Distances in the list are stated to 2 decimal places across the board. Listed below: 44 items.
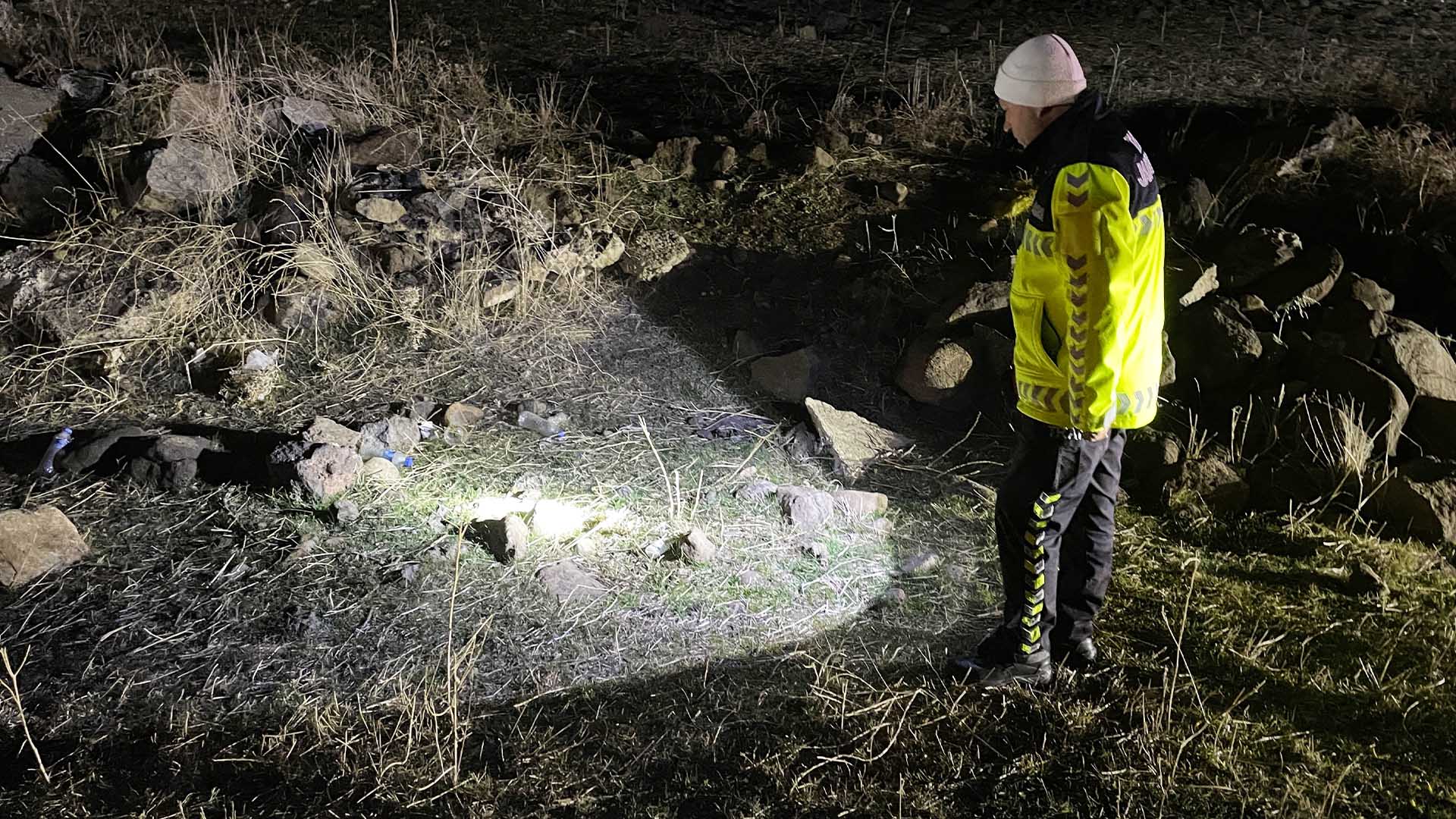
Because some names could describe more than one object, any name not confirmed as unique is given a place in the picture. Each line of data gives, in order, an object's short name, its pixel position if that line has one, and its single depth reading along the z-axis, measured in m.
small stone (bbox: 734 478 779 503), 4.18
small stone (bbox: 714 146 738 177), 6.05
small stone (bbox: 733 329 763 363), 5.03
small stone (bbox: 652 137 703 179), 6.06
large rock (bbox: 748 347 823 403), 4.83
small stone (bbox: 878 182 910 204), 5.70
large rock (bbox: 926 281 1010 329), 4.79
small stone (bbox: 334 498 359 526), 3.91
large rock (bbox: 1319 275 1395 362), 4.46
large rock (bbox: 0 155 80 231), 5.59
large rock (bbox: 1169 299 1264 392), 4.52
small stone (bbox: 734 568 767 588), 3.74
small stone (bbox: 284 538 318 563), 3.75
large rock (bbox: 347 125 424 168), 5.66
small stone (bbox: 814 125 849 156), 6.16
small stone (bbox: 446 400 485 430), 4.50
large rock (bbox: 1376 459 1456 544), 3.89
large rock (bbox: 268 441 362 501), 3.97
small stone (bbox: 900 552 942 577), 3.87
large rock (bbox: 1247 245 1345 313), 4.75
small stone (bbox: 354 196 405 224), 5.34
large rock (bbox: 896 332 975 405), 4.66
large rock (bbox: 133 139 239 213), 5.40
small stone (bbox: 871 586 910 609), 3.70
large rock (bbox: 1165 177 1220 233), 5.25
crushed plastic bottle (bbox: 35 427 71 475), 4.20
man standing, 2.71
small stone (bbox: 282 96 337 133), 5.82
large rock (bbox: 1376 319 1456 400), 4.32
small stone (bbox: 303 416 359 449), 4.17
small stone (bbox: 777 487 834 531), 4.03
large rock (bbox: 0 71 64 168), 5.79
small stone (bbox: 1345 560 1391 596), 3.70
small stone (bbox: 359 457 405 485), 4.11
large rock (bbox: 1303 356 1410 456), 4.23
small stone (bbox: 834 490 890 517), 4.12
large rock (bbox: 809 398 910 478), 4.42
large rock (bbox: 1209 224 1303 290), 4.94
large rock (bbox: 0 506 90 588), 3.60
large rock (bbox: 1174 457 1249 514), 4.15
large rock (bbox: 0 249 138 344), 4.93
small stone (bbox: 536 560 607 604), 3.63
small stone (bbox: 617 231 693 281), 5.37
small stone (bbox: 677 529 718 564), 3.79
